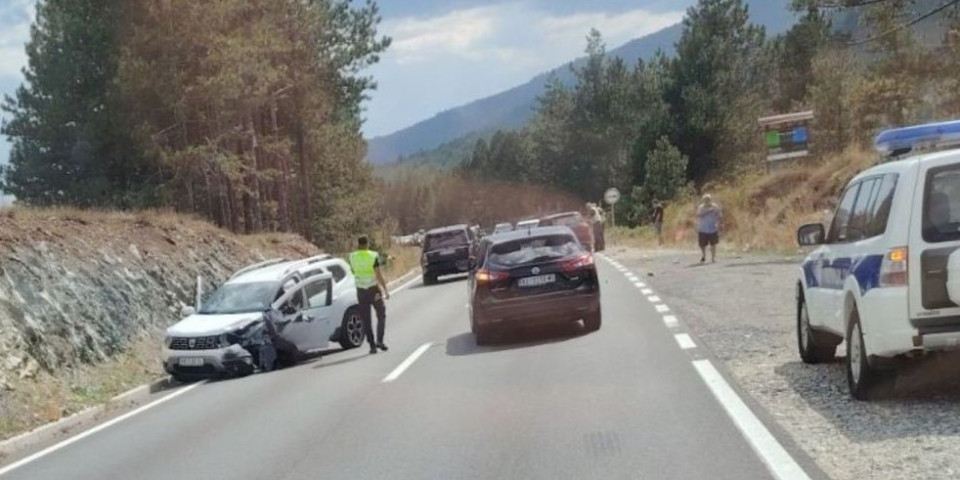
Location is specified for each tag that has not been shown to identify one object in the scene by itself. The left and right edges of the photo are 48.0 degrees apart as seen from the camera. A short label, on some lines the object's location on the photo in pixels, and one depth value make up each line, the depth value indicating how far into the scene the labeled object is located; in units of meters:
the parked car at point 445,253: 33.06
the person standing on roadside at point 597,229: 45.00
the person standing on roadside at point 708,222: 28.02
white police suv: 7.53
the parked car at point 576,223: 36.22
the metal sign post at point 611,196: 56.25
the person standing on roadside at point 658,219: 42.19
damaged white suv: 15.95
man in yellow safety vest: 16.53
